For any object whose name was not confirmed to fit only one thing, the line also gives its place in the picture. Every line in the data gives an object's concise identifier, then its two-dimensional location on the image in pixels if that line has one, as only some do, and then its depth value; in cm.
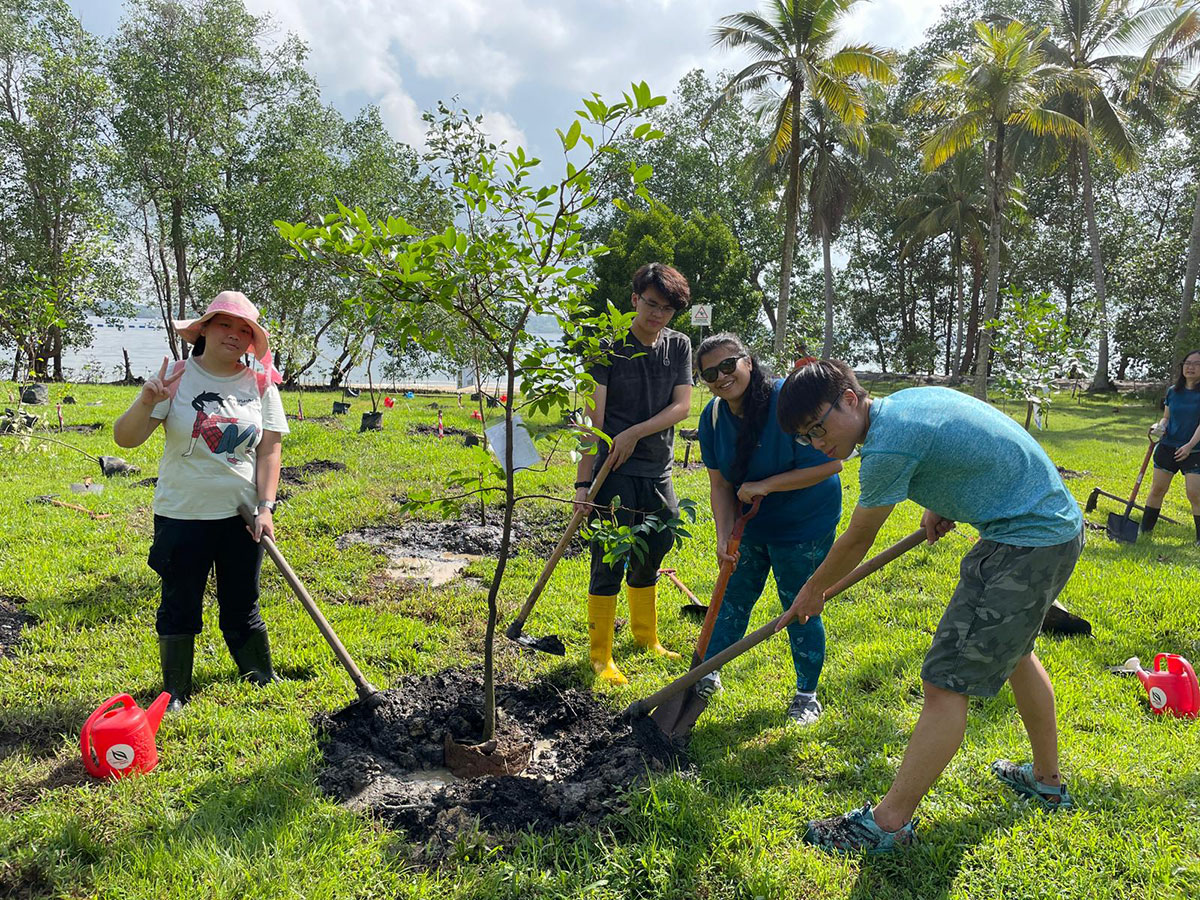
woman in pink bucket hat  299
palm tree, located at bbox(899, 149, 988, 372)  2412
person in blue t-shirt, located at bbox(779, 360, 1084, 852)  219
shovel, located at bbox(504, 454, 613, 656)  372
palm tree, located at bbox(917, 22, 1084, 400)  1557
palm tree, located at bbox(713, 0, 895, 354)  1501
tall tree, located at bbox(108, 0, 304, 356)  1986
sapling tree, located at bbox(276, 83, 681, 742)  217
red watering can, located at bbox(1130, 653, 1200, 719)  318
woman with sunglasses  293
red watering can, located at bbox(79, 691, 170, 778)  259
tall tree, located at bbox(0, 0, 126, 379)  1919
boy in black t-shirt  346
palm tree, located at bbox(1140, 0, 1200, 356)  1747
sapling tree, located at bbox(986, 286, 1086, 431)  880
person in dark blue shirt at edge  609
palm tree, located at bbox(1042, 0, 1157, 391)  1917
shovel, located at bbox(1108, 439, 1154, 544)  630
